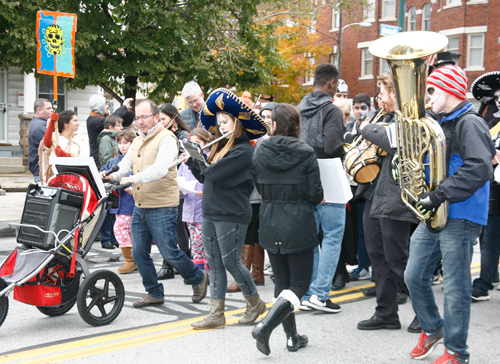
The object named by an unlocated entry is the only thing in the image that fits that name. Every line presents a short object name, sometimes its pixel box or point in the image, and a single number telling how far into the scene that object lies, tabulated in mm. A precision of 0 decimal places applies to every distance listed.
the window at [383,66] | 35522
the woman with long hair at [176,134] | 6695
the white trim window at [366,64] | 36306
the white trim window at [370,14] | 35531
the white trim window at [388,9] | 35125
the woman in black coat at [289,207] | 4371
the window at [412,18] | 33406
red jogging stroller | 4867
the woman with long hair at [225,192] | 4805
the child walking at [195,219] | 6844
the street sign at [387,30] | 13906
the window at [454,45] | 30250
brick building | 29250
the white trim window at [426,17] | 32625
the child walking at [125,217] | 7486
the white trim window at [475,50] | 29688
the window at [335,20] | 37134
